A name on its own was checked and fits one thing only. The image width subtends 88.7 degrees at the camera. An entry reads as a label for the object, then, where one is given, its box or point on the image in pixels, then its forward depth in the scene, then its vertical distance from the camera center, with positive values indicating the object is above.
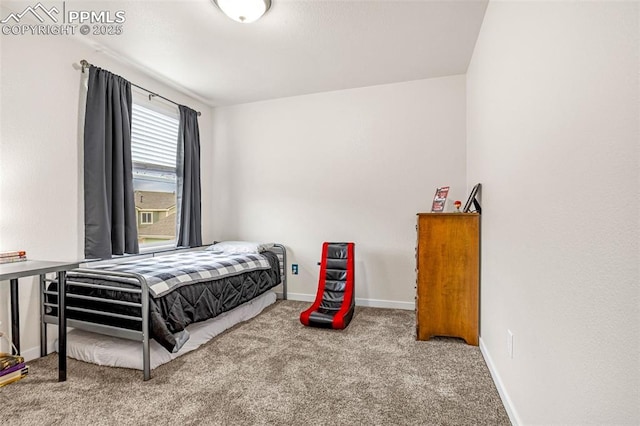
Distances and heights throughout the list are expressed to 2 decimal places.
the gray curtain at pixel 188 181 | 3.95 +0.31
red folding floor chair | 3.21 -0.82
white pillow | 3.76 -0.47
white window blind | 3.46 +0.78
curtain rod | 2.77 +1.22
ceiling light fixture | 2.21 +1.38
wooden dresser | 2.67 -0.56
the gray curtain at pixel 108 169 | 2.79 +0.33
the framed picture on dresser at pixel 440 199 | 3.20 +0.09
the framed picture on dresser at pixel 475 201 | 2.68 +0.06
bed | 2.18 -0.68
